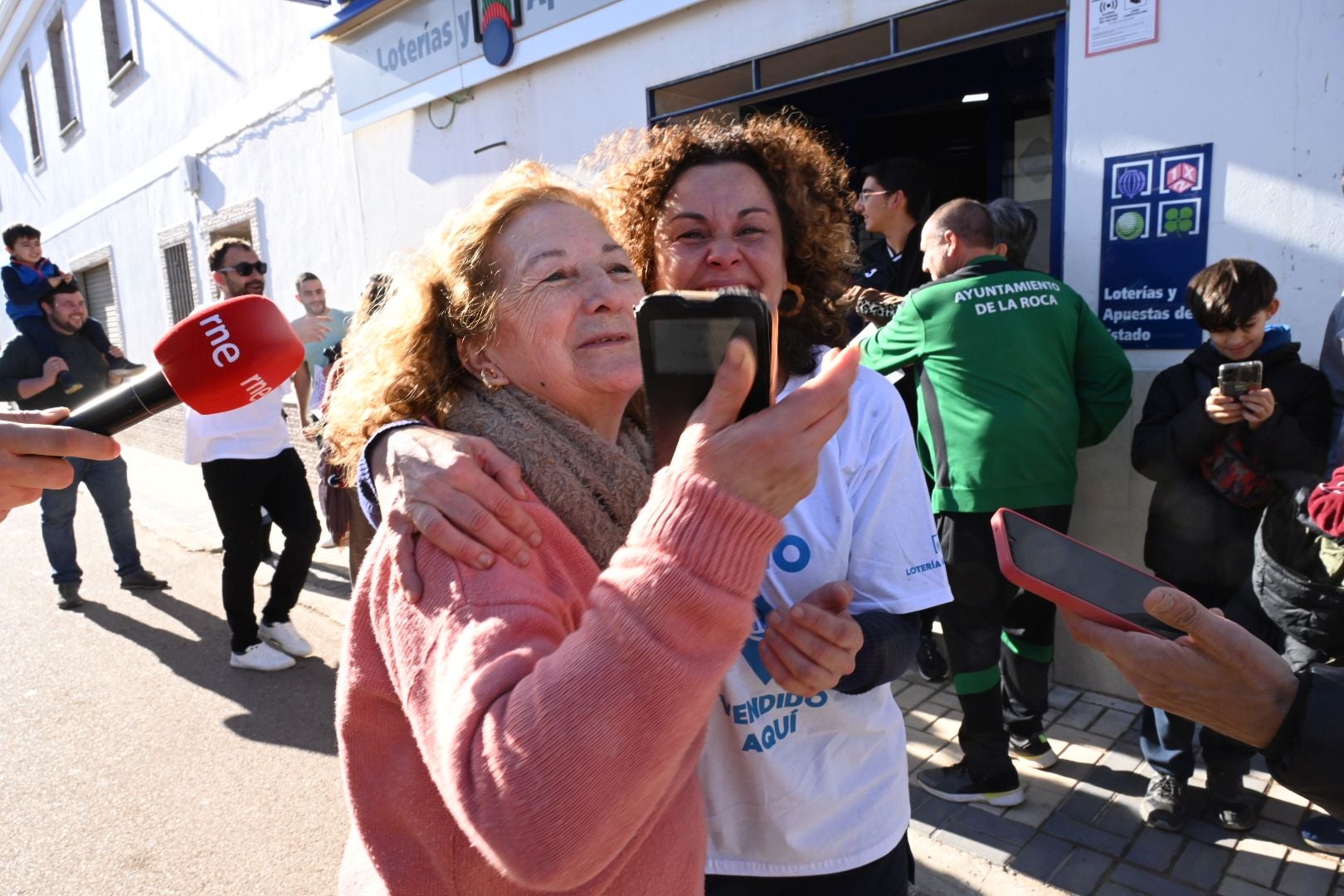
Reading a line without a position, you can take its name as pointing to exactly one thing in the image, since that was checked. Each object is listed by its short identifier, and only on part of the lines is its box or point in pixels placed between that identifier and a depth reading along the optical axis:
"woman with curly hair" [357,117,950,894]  1.50
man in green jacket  3.20
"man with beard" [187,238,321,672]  4.43
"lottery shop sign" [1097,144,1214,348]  3.46
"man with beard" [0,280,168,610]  5.50
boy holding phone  2.84
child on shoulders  5.66
